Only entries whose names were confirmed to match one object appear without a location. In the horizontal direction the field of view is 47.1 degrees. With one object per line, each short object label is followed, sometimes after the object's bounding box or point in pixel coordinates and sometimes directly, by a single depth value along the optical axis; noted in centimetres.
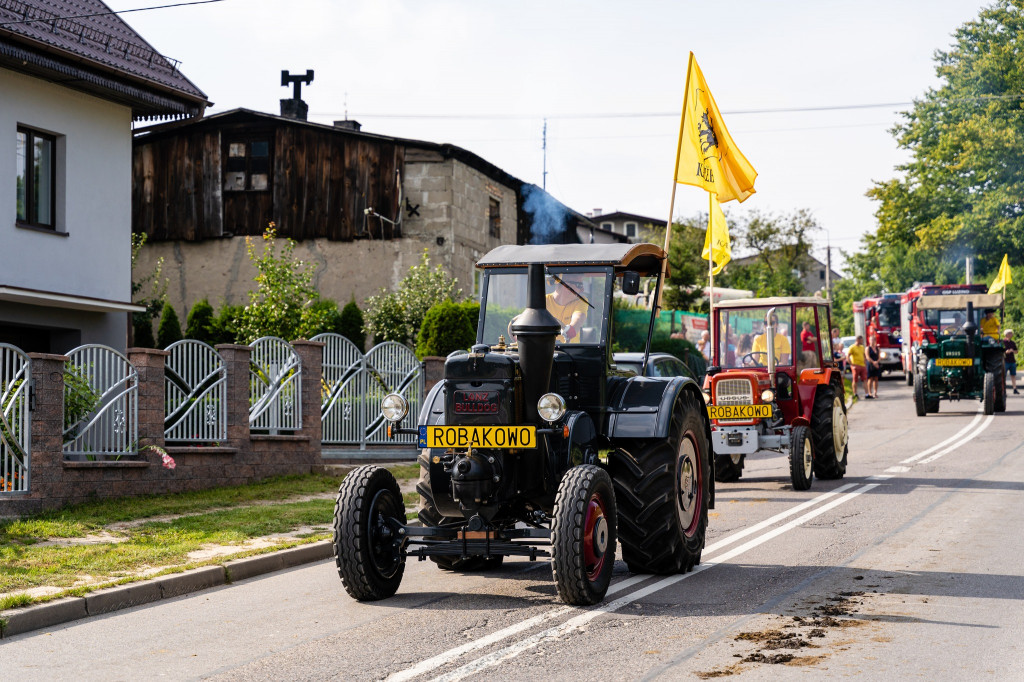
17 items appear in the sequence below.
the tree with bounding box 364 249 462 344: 3075
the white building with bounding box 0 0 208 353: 1722
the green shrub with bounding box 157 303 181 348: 2744
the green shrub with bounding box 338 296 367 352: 2917
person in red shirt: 1652
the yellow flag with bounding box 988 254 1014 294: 4075
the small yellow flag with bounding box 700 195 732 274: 2172
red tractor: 1555
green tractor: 2764
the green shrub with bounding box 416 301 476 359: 2400
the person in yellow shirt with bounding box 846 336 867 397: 3459
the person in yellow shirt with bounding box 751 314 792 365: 1650
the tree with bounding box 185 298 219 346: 2819
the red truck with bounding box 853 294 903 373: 4272
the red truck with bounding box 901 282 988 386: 2985
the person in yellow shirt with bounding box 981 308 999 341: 2898
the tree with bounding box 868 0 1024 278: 5194
